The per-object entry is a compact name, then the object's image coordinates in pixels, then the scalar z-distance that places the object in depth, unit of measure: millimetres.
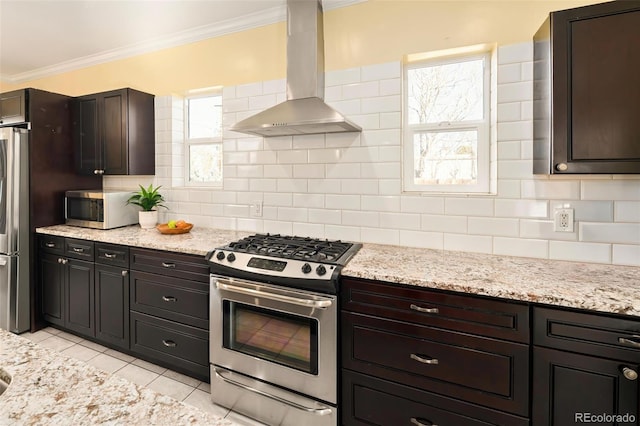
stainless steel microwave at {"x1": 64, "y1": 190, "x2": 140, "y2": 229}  2972
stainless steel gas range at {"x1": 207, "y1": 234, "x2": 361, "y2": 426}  1781
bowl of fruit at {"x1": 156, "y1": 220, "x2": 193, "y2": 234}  2742
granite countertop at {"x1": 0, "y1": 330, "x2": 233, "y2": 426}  605
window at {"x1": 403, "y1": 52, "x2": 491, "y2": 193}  2242
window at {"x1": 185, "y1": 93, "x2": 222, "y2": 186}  3188
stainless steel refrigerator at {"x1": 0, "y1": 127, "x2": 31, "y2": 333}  2908
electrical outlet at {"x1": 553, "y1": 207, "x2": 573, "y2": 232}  1926
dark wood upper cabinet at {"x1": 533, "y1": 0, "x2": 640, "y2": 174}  1531
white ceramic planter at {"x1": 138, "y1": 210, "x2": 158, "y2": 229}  3090
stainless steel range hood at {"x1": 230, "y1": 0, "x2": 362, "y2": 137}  2166
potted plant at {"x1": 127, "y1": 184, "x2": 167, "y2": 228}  3090
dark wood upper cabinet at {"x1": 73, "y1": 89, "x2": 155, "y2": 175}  3076
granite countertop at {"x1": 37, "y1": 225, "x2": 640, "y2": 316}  1356
